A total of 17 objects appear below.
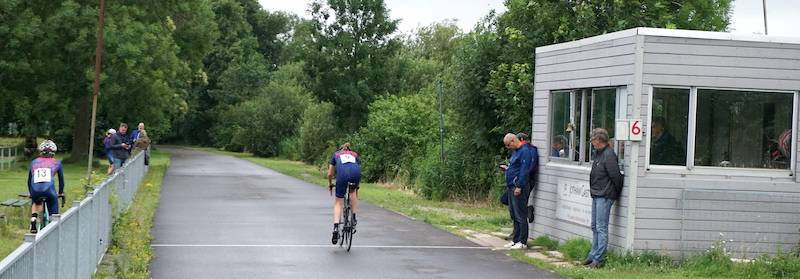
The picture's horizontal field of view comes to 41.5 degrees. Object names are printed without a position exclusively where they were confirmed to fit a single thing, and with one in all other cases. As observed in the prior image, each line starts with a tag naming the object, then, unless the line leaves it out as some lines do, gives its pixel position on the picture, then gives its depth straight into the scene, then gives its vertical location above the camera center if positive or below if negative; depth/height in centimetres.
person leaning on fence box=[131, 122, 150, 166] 3100 -6
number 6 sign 1271 +35
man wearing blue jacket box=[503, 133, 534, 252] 1484 -40
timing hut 1277 +27
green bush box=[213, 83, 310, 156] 7012 +175
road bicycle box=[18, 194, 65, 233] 1409 -113
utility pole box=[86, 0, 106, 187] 2772 +244
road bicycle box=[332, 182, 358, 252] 1458 -106
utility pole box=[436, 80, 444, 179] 2662 +92
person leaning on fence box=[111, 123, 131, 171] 2716 -30
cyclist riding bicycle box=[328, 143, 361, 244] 1488 -38
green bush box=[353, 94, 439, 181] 3434 +48
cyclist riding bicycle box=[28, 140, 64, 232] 1426 -67
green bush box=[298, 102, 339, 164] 4917 +48
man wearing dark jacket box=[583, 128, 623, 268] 1275 -37
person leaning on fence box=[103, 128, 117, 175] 2749 -17
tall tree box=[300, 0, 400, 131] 4122 +365
